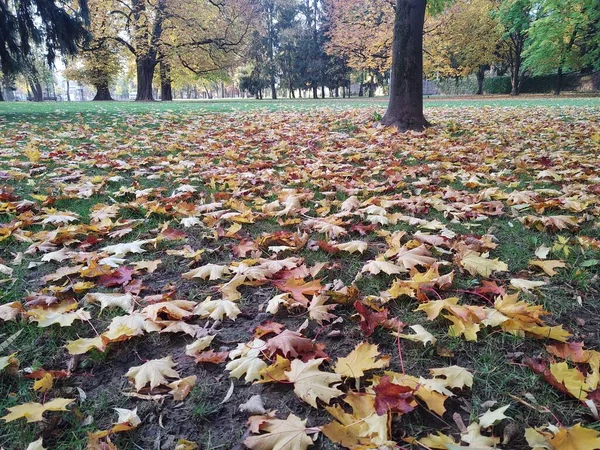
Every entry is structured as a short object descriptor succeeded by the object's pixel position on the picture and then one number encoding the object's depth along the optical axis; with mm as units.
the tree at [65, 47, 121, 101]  27562
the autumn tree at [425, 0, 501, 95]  28494
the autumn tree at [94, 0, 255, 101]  23891
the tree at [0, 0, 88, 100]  9703
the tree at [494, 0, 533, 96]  25431
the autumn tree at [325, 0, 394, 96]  29344
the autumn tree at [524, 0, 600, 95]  21384
